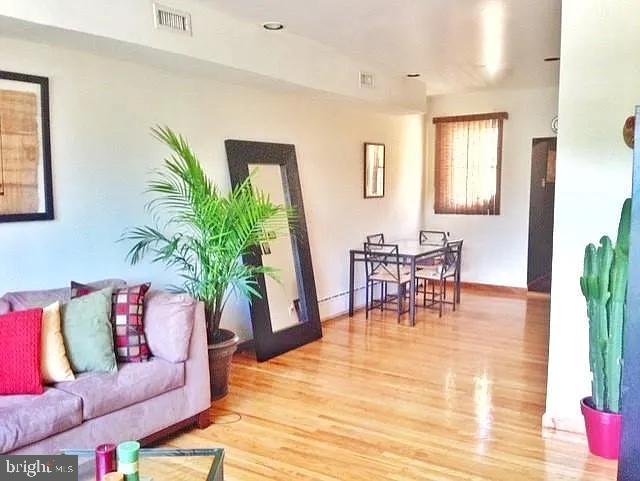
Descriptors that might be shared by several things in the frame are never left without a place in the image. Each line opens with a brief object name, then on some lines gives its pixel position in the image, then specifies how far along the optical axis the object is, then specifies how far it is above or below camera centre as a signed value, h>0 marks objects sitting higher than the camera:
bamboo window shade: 7.15 +0.45
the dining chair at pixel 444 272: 6.01 -0.77
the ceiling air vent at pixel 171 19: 3.37 +1.06
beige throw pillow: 2.71 -0.73
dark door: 6.95 -0.14
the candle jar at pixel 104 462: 1.79 -0.82
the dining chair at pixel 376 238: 6.43 -0.44
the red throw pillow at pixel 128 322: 3.04 -0.66
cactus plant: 2.70 -0.51
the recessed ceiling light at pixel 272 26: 4.03 +1.21
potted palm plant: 3.48 -0.25
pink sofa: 2.45 -0.93
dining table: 5.65 -0.58
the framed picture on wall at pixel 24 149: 3.11 +0.27
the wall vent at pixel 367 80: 5.36 +1.11
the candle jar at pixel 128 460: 1.76 -0.80
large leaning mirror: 4.59 -0.56
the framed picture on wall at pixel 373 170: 6.33 +0.33
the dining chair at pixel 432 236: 7.25 -0.48
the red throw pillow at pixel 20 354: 2.56 -0.70
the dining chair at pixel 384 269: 5.79 -0.72
